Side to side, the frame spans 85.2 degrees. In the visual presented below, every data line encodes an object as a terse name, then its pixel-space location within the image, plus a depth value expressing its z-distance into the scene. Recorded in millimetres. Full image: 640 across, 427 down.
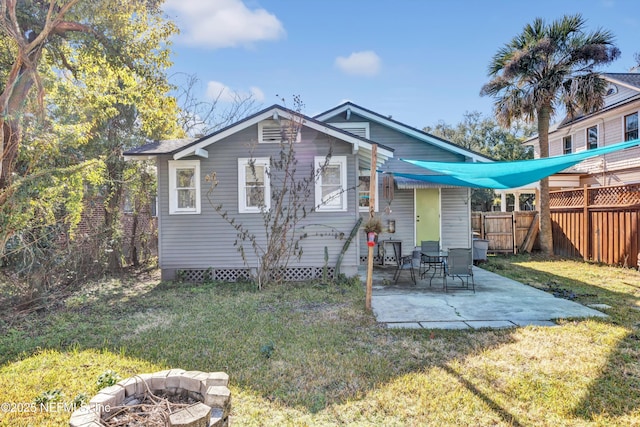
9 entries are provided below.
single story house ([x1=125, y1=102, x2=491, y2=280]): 8336
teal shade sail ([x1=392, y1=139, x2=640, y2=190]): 6188
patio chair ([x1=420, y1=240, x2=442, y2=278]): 8578
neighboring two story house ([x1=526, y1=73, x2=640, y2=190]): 13617
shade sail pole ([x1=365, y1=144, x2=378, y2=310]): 5480
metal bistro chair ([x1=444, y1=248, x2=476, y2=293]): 6895
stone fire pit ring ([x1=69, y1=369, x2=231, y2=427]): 2084
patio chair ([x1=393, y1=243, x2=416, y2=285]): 7724
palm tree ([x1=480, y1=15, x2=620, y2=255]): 11016
